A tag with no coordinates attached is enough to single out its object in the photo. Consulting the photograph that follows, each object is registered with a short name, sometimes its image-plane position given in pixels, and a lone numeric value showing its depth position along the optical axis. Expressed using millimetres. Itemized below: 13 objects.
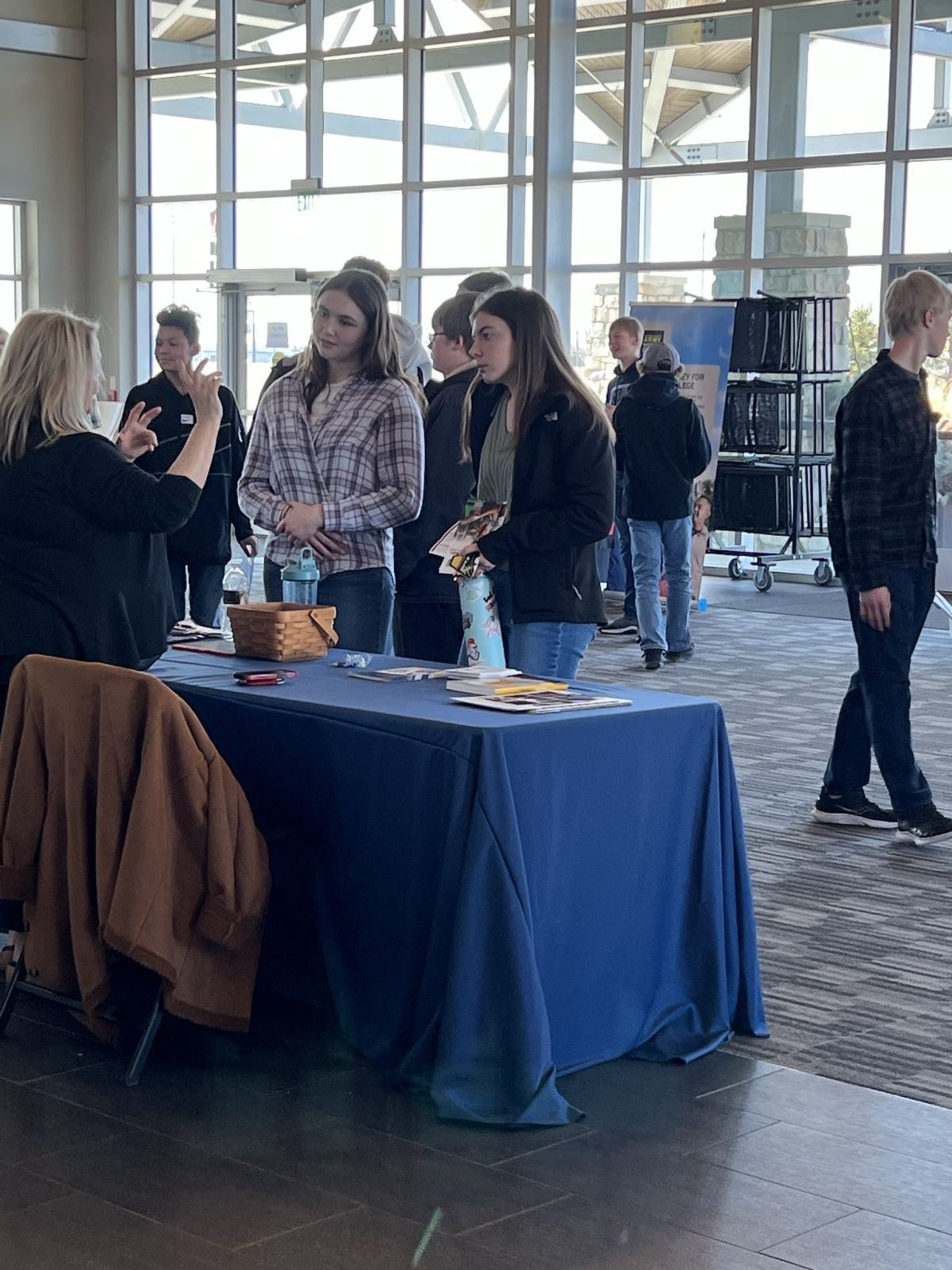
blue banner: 11930
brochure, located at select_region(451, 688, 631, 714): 3271
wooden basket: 3910
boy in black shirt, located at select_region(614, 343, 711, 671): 8727
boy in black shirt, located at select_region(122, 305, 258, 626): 6188
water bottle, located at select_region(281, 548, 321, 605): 4305
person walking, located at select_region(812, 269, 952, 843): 4969
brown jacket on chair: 3150
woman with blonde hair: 3578
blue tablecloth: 3037
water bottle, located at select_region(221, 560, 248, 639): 4223
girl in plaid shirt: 4398
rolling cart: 11977
